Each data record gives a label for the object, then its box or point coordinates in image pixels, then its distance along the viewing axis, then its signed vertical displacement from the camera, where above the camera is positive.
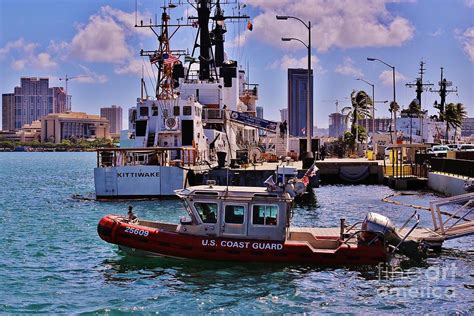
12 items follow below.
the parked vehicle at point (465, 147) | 81.35 +0.29
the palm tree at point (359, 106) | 115.61 +7.42
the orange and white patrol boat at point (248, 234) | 21.97 -2.82
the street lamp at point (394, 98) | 55.72 +4.64
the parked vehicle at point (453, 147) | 82.38 +0.29
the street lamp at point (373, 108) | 90.74 +5.68
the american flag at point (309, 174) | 23.64 -0.91
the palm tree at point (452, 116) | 122.74 +6.10
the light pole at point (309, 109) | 46.18 +2.77
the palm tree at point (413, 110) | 122.51 +7.41
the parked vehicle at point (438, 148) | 73.93 +0.14
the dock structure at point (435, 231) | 24.36 -3.05
